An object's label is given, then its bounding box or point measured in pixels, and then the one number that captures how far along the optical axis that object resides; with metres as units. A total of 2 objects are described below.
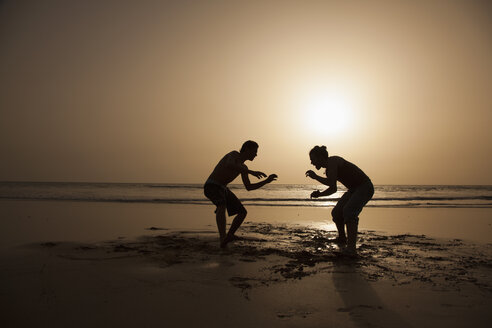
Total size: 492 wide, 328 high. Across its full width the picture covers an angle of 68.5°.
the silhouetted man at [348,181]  5.43
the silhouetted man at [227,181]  5.70
